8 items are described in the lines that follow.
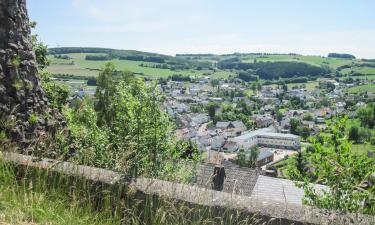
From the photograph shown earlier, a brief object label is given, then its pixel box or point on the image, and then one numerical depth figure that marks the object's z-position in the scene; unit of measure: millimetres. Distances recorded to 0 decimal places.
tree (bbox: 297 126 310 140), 115312
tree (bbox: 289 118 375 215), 5855
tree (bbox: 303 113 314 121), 133125
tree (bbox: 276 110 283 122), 146375
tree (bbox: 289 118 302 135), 122250
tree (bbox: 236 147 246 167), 59712
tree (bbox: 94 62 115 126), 27325
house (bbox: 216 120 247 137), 120094
